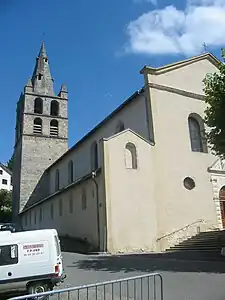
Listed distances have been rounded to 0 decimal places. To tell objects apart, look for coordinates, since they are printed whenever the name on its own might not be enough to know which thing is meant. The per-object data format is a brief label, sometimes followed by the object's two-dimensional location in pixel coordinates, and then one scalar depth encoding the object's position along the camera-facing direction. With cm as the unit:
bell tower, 3215
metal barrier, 513
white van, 633
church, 1459
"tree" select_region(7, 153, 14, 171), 6476
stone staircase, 1264
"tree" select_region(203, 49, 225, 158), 1007
